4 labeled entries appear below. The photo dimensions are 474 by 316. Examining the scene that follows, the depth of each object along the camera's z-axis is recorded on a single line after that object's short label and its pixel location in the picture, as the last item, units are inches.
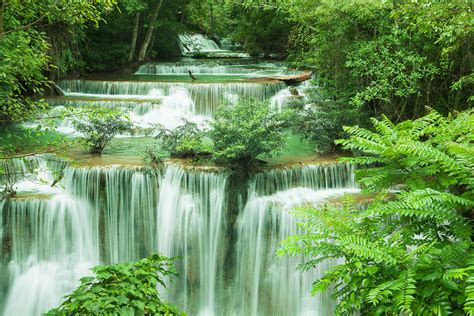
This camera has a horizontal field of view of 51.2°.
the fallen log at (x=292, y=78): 647.8
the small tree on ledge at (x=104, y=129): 410.6
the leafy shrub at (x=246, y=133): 356.5
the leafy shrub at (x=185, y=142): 378.0
